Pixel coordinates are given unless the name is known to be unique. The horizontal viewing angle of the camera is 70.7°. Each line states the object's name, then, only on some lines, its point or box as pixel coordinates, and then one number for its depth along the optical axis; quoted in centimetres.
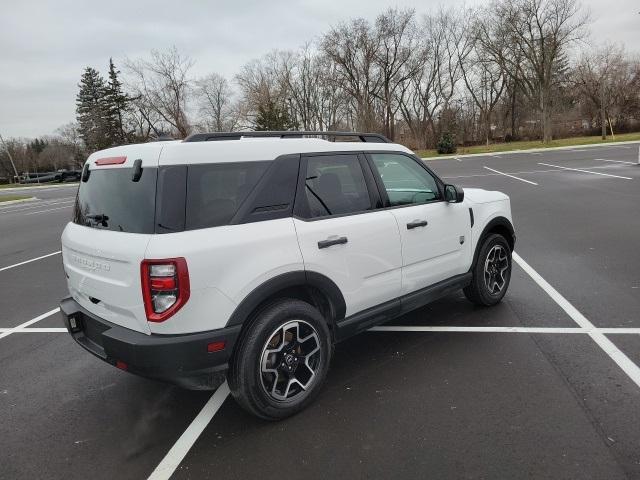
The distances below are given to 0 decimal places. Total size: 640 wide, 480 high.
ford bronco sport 258
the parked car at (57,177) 5609
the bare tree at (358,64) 4831
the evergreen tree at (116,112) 5906
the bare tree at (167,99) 5631
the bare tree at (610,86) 5488
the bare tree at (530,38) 4209
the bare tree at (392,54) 4844
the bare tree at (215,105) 6888
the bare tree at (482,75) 5059
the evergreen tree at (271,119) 4712
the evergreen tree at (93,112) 5872
